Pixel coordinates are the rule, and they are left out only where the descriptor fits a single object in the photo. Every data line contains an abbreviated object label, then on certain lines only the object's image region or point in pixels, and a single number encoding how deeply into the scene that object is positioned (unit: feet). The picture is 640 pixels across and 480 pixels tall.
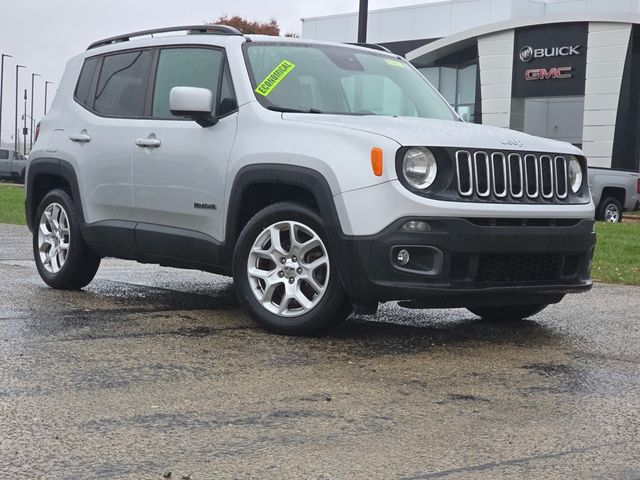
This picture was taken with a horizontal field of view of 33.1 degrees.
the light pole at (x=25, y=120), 303.81
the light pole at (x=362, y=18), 57.00
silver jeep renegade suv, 19.54
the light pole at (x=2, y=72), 294.05
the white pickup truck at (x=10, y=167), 175.52
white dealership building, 132.98
